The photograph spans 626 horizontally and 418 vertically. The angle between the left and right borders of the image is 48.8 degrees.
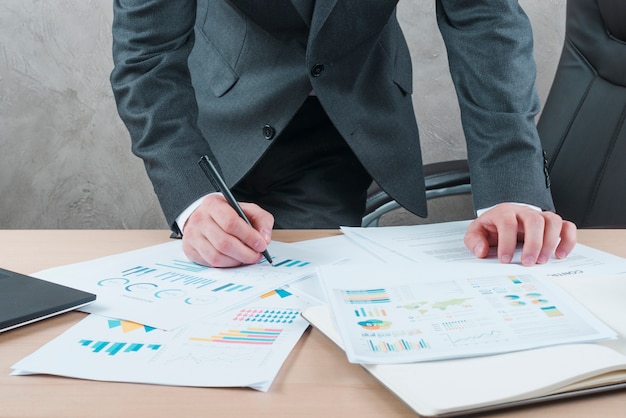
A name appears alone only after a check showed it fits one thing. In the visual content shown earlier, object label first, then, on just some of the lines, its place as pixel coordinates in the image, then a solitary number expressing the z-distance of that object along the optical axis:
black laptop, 0.66
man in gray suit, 0.96
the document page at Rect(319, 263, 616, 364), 0.57
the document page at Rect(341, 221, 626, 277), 0.83
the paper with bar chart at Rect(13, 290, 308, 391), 0.55
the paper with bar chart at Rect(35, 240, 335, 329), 0.70
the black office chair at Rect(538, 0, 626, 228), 1.39
